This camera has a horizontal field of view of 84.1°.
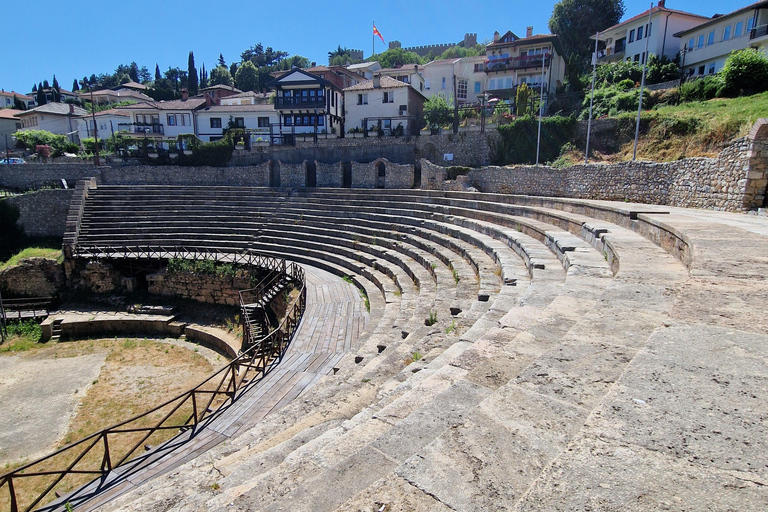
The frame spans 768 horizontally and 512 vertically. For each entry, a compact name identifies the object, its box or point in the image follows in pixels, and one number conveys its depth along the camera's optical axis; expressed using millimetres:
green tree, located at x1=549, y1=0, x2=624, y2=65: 39406
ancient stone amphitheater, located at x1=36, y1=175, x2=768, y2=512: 1933
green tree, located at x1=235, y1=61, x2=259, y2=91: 75375
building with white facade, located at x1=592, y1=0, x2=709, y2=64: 29578
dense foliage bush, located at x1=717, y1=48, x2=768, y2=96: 18234
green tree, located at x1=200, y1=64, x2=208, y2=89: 76438
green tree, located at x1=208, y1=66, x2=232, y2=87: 77938
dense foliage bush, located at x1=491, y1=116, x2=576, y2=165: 23656
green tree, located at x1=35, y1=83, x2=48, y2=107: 70188
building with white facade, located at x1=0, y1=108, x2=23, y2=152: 48866
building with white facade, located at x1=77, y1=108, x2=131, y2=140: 43031
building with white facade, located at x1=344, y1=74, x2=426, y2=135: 31953
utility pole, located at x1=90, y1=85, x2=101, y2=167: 31636
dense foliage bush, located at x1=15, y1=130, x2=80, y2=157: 40625
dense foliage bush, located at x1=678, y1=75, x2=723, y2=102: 19891
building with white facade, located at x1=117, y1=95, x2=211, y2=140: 40844
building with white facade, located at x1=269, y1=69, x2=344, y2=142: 34375
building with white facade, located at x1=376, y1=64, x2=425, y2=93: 41625
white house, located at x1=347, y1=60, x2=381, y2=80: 59938
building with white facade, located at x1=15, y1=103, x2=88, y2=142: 49281
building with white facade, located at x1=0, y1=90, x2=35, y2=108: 71500
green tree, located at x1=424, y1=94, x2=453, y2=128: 28719
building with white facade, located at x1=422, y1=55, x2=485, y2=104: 42406
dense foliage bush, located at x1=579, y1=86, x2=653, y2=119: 22828
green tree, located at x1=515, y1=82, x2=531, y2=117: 25422
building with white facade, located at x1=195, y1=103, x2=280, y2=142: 38625
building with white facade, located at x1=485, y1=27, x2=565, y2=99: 33562
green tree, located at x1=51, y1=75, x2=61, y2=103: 68688
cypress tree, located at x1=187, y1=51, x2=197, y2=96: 66188
